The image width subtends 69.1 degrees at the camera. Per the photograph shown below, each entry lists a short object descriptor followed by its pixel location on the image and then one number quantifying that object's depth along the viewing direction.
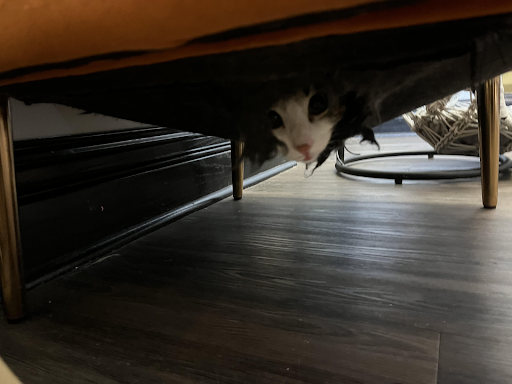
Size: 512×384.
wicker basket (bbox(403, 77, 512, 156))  1.29
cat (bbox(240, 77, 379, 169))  0.46
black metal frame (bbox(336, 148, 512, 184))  1.27
